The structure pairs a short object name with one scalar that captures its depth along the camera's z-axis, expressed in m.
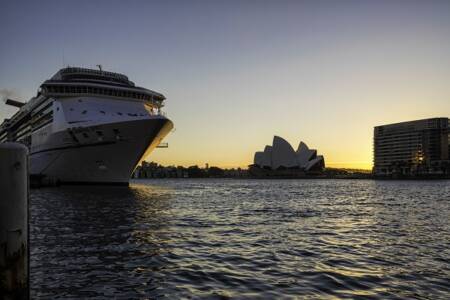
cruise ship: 44.41
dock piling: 4.60
